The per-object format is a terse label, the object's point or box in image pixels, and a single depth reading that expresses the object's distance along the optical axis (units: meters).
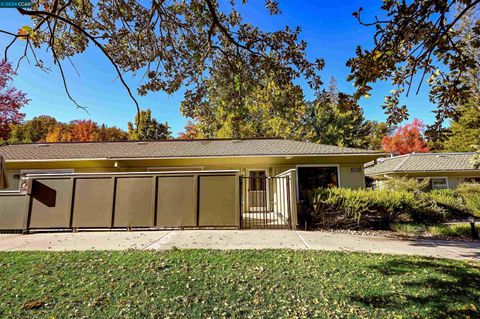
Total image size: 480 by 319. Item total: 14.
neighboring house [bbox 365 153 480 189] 17.75
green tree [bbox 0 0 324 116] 5.43
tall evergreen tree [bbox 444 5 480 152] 25.41
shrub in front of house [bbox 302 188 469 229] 8.98
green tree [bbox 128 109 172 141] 36.62
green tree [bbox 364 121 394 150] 35.04
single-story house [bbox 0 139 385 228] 8.45
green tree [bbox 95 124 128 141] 34.06
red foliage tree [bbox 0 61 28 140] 18.17
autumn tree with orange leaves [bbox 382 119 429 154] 34.14
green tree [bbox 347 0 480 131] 3.37
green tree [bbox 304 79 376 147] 30.12
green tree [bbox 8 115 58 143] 34.13
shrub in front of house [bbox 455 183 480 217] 12.07
